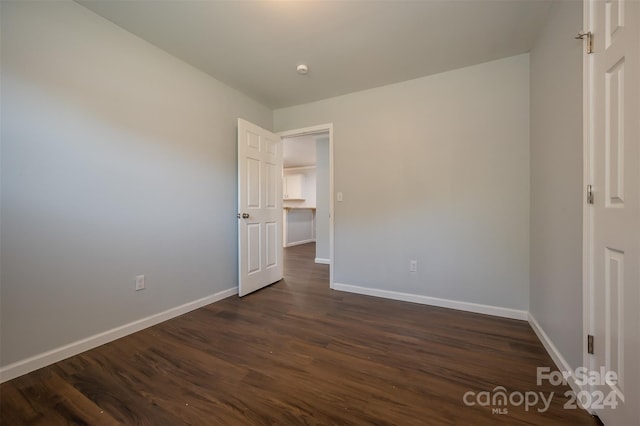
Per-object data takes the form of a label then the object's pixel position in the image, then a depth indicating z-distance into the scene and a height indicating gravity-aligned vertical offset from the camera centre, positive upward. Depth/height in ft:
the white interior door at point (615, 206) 2.95 +0.07
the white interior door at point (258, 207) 8.99 +0.23
